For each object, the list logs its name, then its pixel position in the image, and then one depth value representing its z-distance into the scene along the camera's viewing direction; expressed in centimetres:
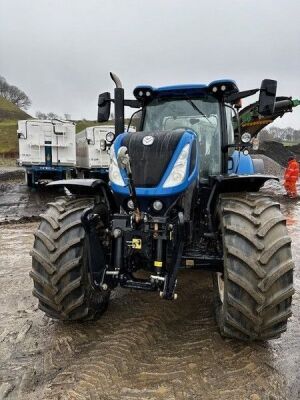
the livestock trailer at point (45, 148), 1730
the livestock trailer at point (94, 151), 1884
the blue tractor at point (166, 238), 327
